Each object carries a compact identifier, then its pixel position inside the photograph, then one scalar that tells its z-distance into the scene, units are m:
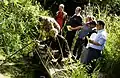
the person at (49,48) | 8.60
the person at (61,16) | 11.11
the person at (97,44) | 8.52
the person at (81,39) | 9.74
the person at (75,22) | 10.28
